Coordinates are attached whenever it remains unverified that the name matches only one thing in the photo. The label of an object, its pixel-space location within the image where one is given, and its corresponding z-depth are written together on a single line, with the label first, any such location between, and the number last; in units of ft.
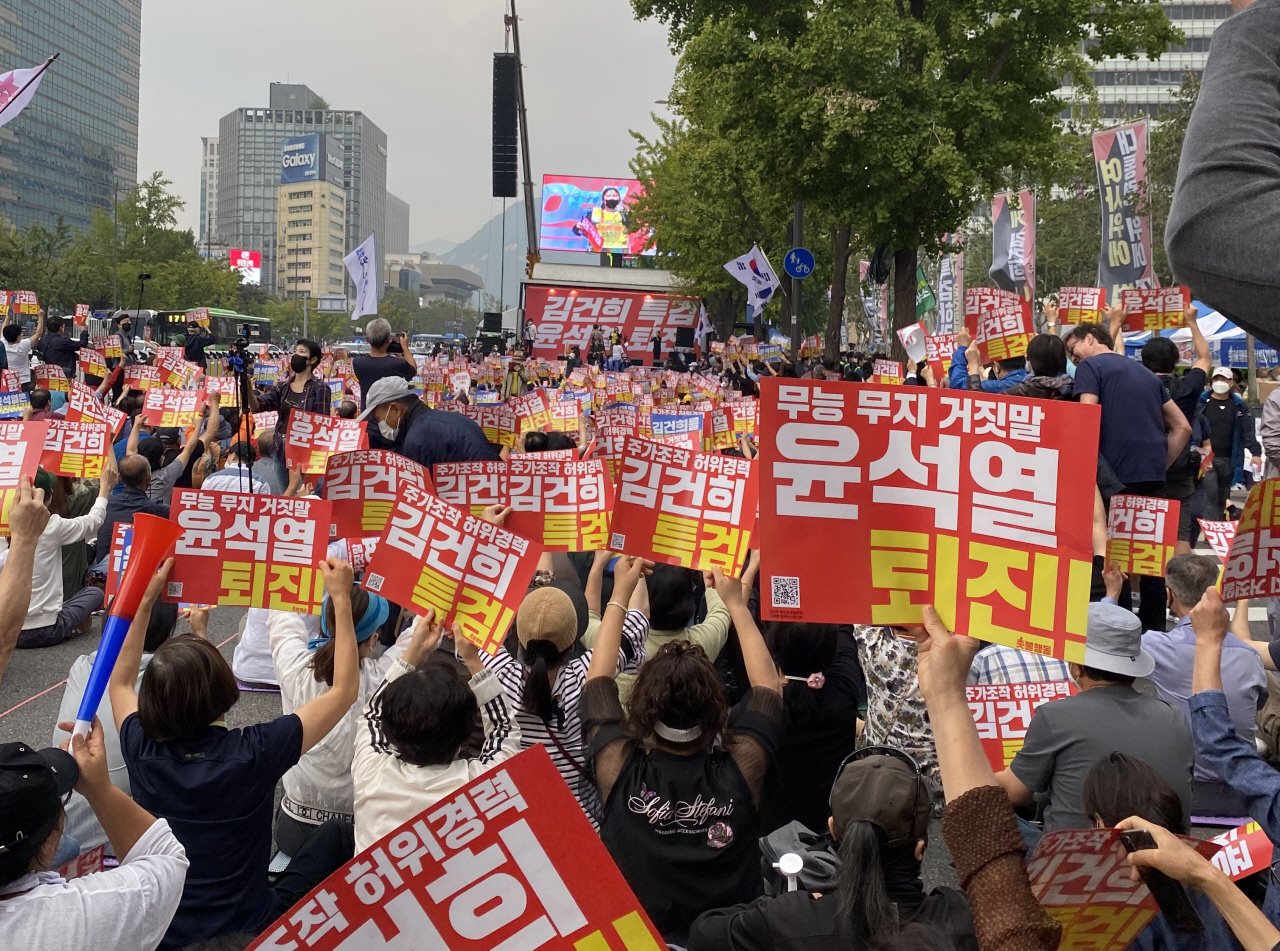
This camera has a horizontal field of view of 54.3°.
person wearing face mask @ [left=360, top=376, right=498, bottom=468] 24.62
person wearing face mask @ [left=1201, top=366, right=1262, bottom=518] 42.06
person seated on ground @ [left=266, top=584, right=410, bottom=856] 15.08
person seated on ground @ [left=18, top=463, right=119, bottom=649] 27.68
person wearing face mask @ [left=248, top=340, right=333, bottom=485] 38.47
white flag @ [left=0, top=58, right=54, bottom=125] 47.96
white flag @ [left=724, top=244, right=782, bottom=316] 84.38
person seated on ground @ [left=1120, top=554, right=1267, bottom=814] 17.84
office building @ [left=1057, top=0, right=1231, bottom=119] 325.83
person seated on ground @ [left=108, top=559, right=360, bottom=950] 11.27
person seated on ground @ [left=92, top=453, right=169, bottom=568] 29.94
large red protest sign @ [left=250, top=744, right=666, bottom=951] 6.27
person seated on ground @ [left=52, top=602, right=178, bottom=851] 13.15
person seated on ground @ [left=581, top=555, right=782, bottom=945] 11.47
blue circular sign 66.03
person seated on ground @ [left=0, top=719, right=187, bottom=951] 8.07
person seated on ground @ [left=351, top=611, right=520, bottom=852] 11.78
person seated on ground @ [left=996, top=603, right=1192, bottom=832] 13.39
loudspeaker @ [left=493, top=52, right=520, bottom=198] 101.30
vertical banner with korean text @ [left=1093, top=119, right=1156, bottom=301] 57.82
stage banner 161.07
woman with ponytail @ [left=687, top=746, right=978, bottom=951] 8.38
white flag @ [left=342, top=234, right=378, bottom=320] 57.06
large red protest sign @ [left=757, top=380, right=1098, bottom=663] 8.29
